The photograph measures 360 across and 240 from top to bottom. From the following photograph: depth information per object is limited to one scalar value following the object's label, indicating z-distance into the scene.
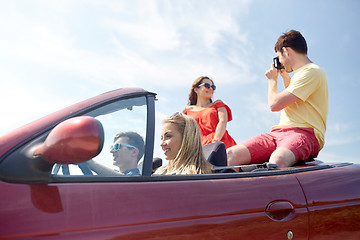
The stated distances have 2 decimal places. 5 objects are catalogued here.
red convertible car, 1.17
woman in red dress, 4.01
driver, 1.62
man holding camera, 2.76
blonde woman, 2.37
